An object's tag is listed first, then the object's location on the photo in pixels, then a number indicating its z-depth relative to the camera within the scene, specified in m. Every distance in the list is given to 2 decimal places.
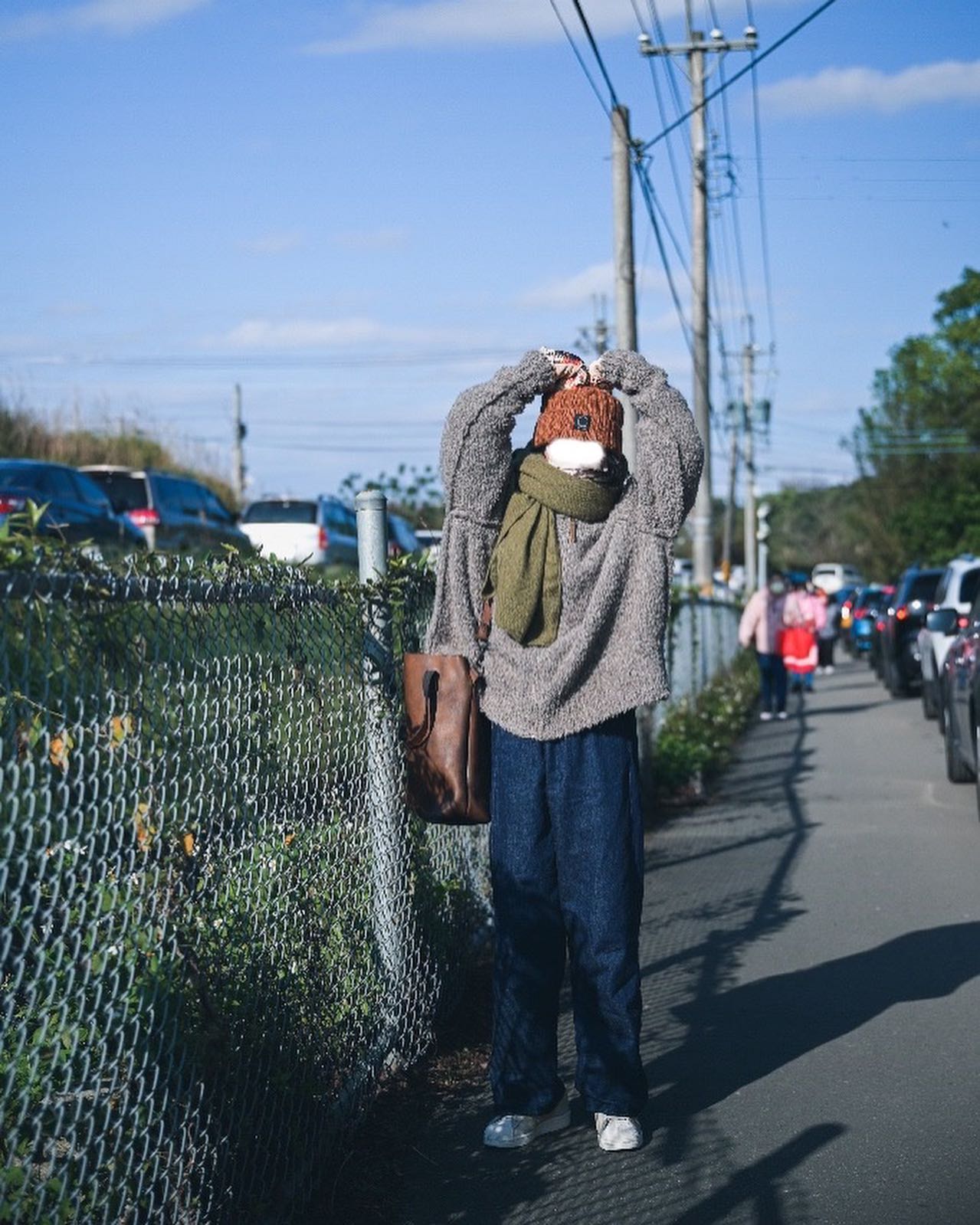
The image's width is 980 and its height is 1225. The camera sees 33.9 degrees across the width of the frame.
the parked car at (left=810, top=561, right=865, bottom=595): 71.12
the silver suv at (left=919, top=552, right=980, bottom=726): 16.91
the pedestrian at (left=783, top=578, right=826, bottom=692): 19.30
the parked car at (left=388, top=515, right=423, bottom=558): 28.37
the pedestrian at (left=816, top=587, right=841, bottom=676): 28.53
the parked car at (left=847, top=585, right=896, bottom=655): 30.41
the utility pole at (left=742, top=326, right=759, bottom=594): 45.34
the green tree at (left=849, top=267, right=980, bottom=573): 64.88
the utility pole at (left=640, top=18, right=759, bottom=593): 21.94
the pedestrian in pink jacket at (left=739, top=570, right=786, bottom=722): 18.53
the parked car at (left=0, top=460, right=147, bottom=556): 17.41
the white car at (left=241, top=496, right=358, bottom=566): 25.39
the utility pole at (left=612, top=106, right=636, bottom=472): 13.20
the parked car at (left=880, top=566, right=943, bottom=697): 22.02
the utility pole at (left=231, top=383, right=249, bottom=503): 57.81
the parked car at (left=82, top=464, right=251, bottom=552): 22.36
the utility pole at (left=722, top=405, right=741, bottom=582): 38.00
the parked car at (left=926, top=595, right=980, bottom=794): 9.95
